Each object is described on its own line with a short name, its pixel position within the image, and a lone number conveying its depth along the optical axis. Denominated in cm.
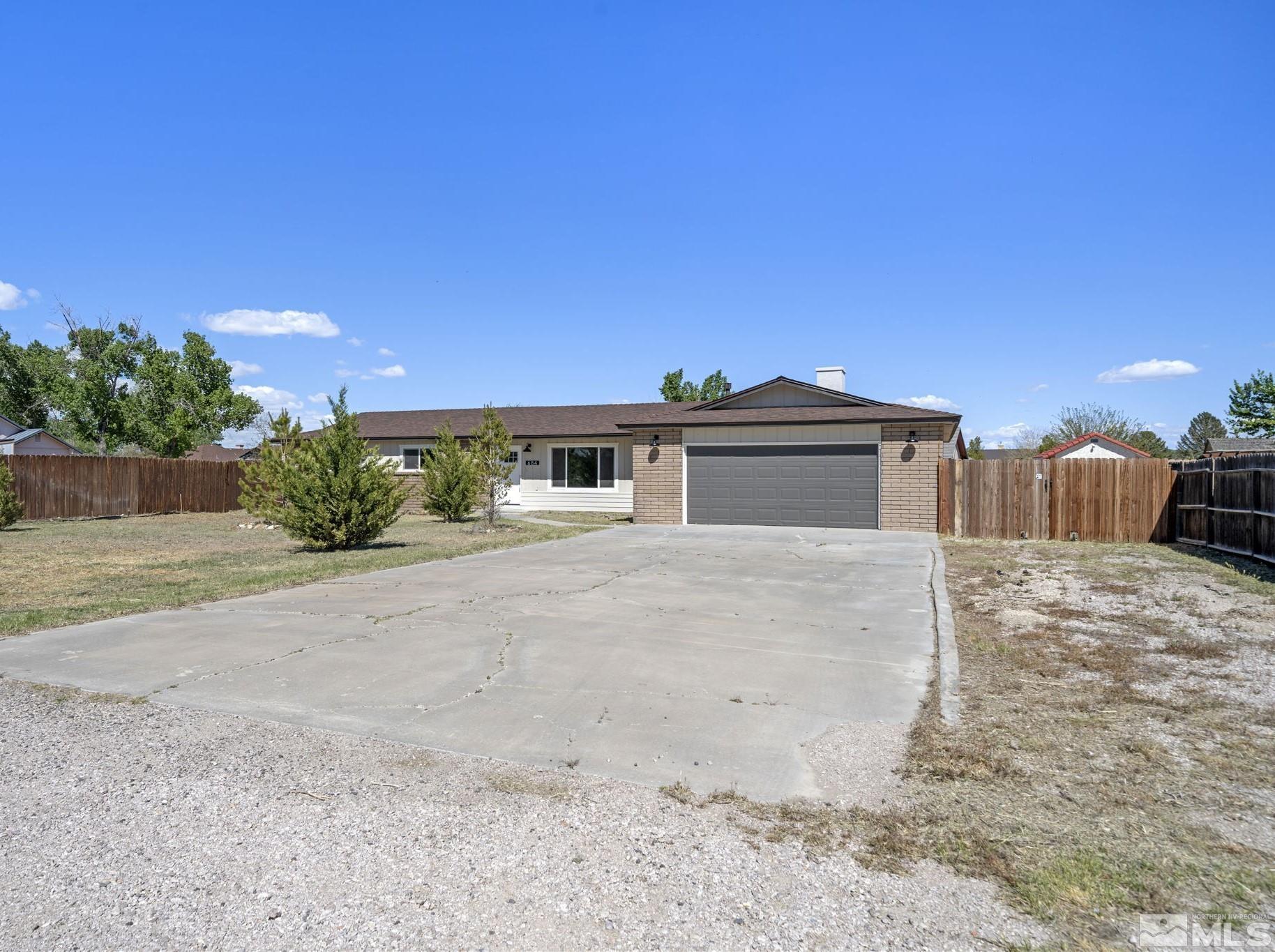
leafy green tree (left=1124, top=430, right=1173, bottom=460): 5402
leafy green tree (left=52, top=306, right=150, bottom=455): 3897
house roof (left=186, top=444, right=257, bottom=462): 5684
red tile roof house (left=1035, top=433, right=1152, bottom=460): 4312
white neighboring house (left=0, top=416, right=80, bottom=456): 3997
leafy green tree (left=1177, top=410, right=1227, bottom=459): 6462
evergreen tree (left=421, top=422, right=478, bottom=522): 2191
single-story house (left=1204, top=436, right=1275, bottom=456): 3716
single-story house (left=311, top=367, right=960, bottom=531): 1880
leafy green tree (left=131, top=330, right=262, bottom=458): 3803
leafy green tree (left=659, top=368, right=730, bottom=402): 4431
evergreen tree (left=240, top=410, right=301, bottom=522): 1617
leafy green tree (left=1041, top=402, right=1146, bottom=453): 5303
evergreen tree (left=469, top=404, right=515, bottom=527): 1900
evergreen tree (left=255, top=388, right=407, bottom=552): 1424
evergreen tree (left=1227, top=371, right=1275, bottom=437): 4309
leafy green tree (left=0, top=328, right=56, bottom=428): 5081
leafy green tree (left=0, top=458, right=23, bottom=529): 1869
